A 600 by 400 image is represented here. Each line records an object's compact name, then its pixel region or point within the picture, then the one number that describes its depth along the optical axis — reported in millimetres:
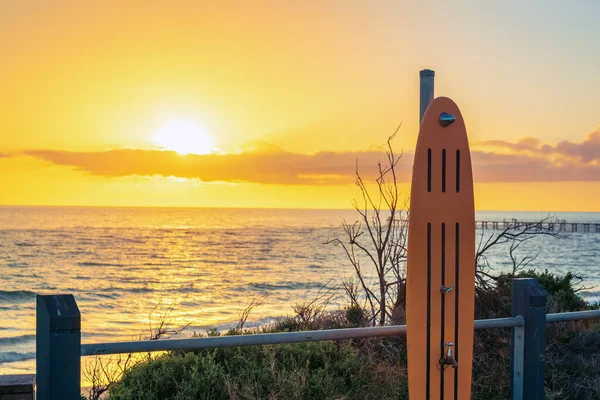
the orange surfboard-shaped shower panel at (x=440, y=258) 3418
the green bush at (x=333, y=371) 4324
